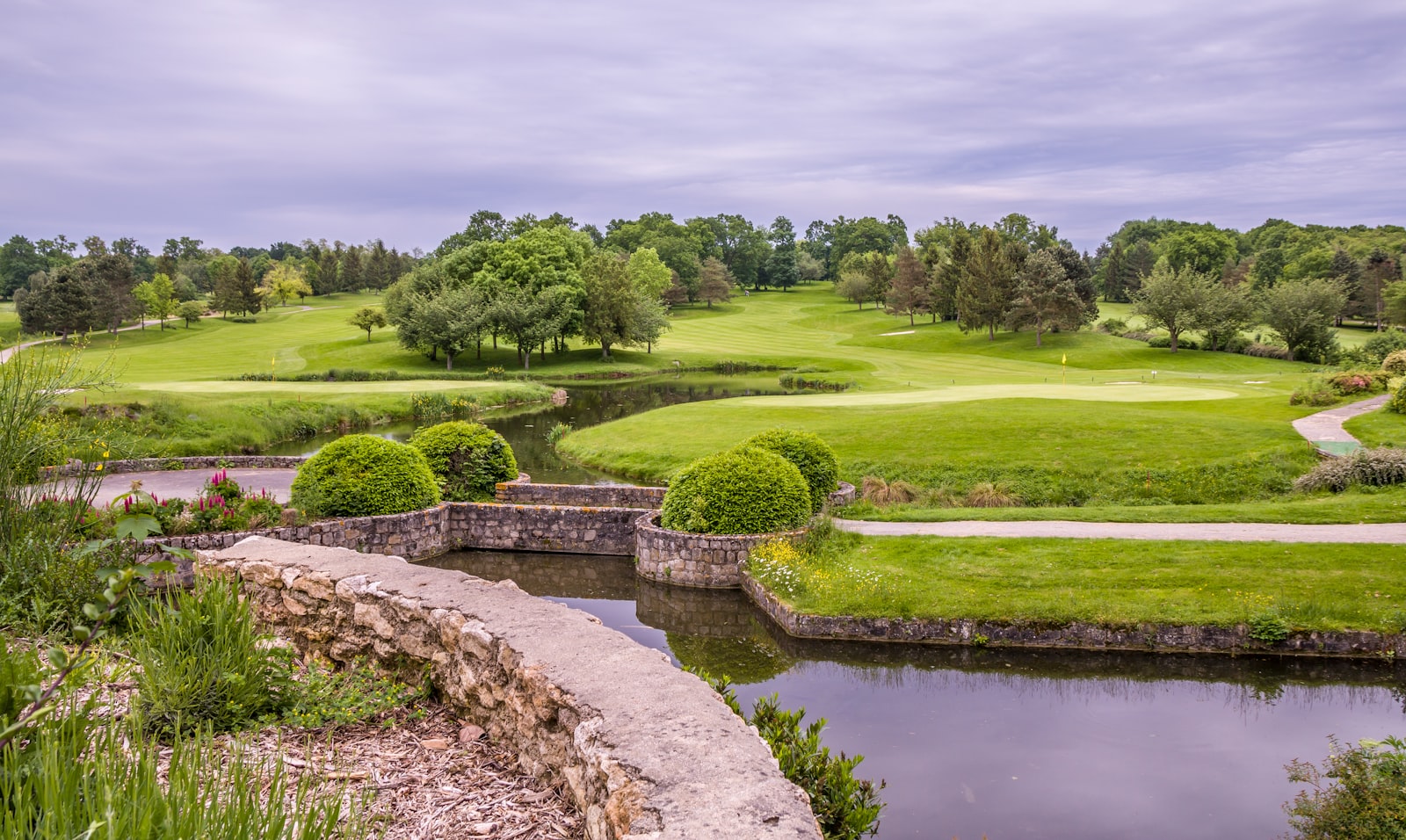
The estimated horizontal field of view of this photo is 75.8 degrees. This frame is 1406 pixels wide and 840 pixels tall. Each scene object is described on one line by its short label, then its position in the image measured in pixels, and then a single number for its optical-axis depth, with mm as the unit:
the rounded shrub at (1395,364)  28641
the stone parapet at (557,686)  4105
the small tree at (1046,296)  60750
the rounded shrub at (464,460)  19266
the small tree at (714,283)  103688
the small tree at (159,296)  80000
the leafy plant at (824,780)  6434
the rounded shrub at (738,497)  15203
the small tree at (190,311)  79206
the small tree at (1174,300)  54469
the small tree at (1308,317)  51688
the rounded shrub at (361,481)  16266
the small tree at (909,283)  79188
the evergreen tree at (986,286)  64250
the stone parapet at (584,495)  19000
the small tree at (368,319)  69188
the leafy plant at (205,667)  5258
